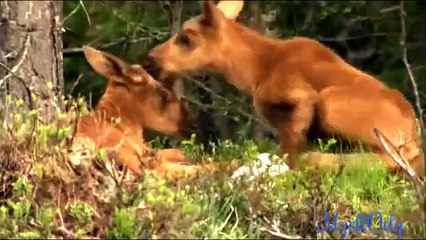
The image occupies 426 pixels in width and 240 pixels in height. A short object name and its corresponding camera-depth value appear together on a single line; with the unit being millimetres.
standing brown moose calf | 19656
